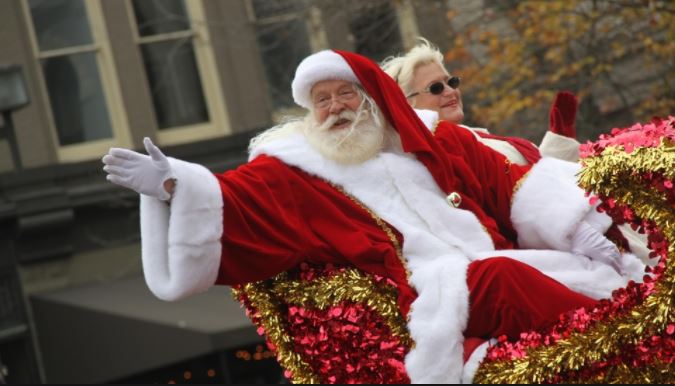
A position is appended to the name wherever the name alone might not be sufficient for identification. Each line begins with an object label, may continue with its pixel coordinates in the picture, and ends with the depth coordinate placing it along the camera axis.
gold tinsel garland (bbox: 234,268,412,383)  9.92
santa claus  9.65
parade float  9.18
